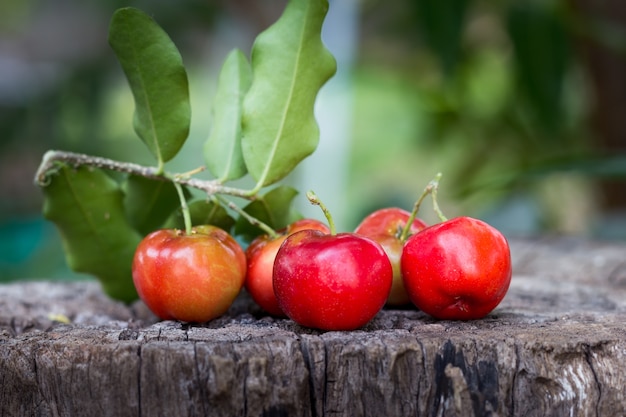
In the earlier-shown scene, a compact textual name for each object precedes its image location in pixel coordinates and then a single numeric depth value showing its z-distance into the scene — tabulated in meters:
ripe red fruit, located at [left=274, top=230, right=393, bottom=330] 0.27
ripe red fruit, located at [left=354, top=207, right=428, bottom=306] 0.29
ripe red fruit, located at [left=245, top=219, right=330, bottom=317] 0.29
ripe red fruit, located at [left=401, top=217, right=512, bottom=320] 0.28
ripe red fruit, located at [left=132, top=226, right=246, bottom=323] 0.28
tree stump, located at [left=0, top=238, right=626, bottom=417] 0.26
